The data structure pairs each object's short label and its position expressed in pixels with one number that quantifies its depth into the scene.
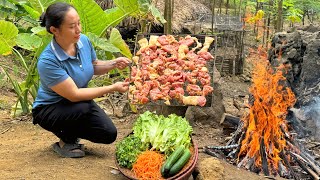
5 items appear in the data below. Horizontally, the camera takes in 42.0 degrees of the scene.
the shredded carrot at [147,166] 3.43
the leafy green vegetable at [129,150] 3.53
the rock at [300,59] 5.99
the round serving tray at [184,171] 3.38
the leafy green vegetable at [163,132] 3.68
